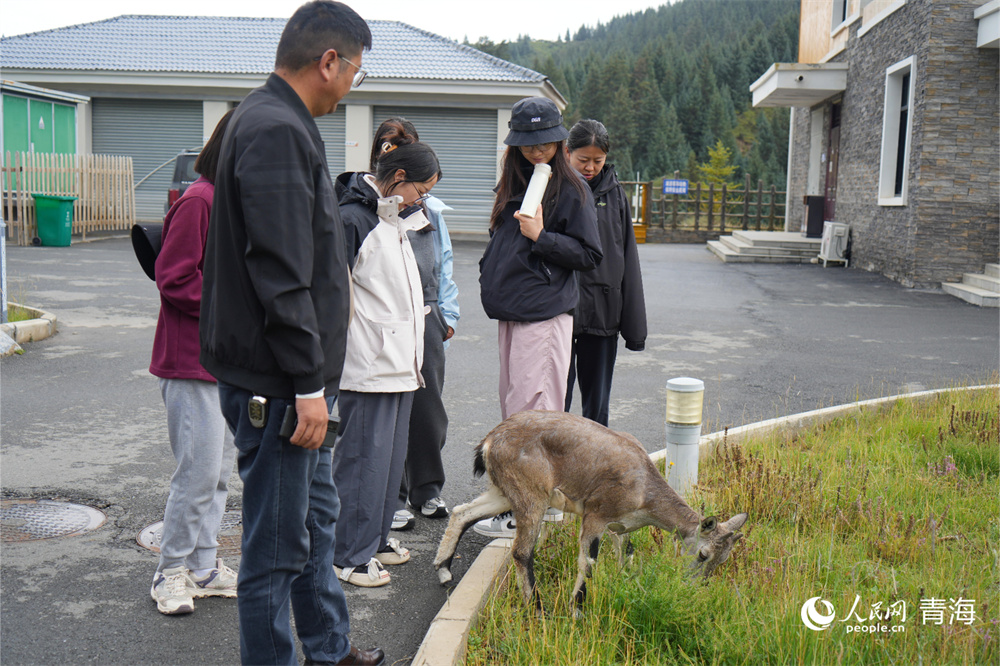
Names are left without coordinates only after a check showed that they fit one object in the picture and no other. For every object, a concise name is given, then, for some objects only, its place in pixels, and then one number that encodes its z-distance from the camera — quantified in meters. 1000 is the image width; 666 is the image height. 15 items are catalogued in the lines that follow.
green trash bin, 19.73
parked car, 23.78
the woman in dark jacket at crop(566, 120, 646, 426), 5.00
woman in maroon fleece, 3.63
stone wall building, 16.17
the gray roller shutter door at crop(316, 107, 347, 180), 28.69
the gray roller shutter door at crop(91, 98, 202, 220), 28.84
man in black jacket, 2.51
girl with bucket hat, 4.35
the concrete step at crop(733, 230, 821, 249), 23.47
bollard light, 4.84
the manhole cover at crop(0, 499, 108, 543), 4.65
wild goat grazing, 3.70
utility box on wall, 25.44
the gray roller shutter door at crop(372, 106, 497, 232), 28.27
